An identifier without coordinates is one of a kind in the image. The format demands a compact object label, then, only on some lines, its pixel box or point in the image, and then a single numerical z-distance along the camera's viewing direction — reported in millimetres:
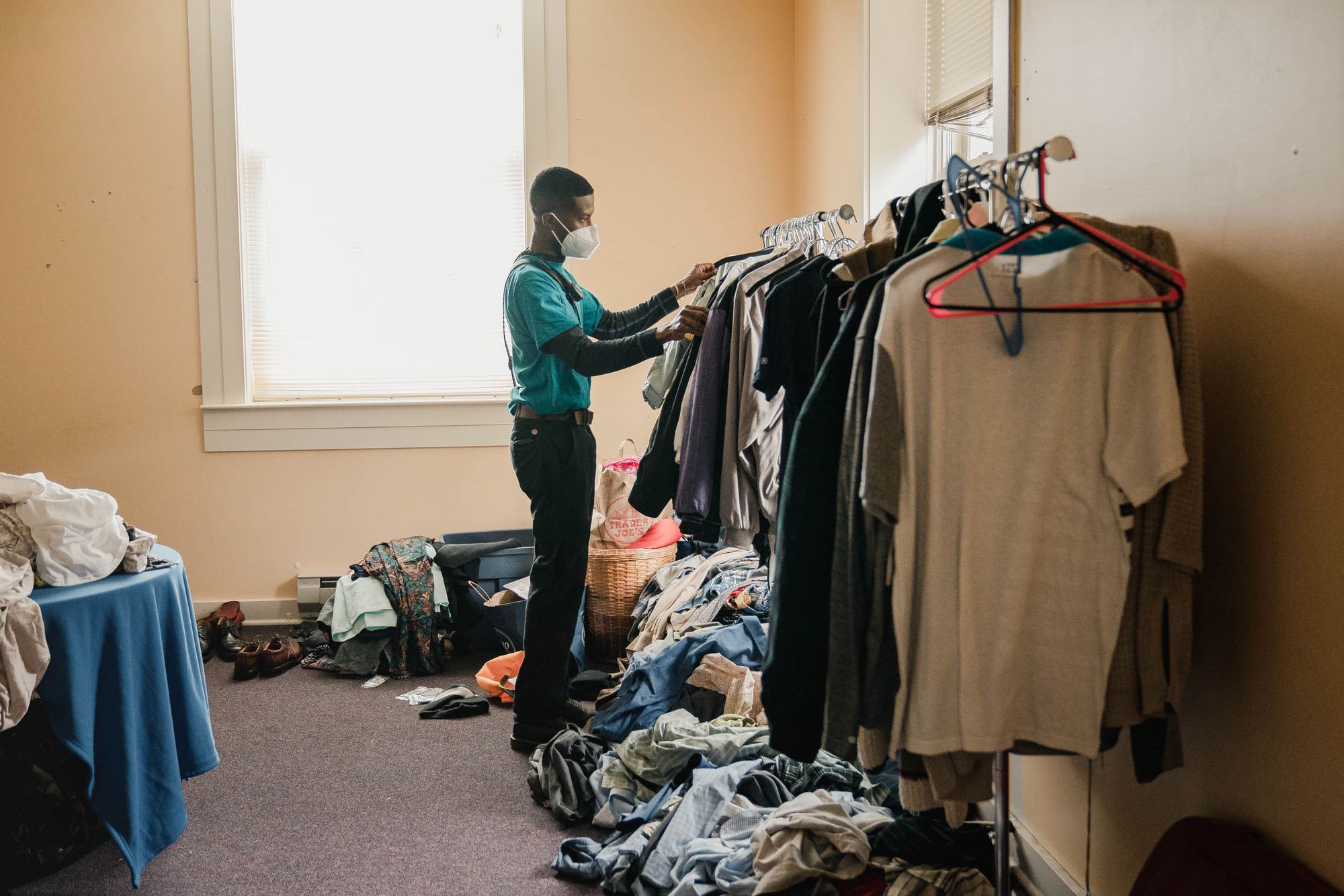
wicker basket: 3518
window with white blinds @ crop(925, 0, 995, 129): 2611
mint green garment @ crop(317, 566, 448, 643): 3607
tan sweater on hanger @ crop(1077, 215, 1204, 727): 1186
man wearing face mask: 2604
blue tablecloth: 1898
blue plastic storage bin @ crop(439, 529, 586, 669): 3658
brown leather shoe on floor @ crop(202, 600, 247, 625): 3998
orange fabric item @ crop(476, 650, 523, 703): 3248
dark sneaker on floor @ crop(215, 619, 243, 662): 3768
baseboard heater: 4152
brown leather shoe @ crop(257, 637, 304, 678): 3562
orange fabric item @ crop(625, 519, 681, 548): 3598
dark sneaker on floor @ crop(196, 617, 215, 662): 3854
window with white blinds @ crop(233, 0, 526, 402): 4125
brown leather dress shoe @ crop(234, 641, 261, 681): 3539
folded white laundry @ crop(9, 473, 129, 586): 1966
